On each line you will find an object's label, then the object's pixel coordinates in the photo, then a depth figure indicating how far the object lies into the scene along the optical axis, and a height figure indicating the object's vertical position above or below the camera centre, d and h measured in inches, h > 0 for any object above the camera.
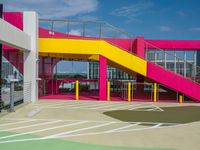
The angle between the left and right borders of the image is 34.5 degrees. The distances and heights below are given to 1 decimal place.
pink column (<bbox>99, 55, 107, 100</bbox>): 810.8 +3.1
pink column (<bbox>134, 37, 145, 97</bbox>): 939.3 +89.1
